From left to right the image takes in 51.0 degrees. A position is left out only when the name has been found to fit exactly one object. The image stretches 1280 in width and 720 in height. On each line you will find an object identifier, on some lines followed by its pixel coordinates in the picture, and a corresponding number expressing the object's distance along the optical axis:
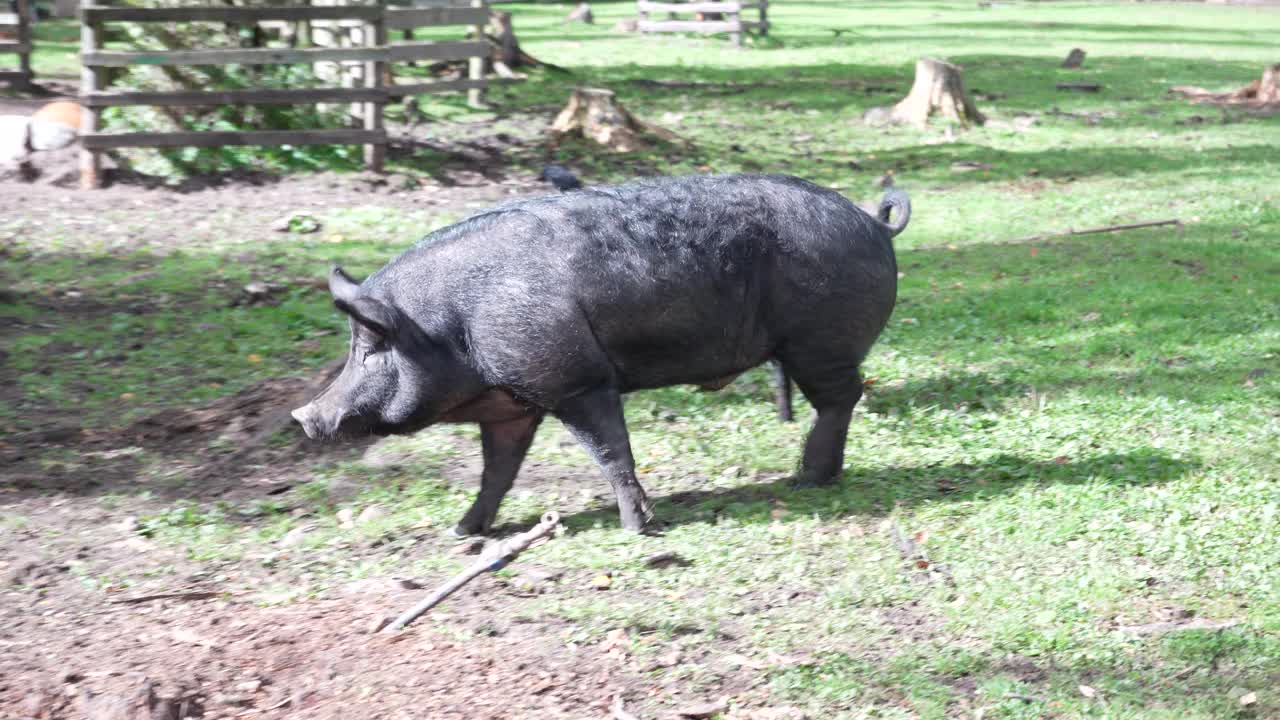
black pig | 5.48
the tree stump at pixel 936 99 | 16.92
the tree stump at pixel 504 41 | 21.38
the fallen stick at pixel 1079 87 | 20.77
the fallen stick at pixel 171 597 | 5.28
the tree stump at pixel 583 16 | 33.12
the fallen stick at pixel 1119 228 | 11.73
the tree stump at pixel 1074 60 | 23.81
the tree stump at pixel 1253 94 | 19.50
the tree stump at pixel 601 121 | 15.09
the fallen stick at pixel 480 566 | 4.71
